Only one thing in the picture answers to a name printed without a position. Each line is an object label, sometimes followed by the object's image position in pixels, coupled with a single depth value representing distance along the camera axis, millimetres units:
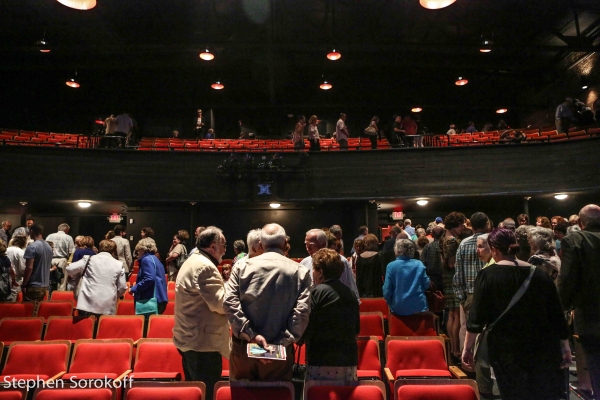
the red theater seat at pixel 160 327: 4395
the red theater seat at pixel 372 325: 4371
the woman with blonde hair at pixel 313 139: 11514
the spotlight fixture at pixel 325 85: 14734
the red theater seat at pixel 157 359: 3627
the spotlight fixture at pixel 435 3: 7302
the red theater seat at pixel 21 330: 4508
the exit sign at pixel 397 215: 13258
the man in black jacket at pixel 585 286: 2920
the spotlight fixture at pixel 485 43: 12469
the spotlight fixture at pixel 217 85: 14602
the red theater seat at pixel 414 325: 4266
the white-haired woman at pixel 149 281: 4688
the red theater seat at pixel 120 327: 4438
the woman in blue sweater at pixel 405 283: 4219
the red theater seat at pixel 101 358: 3646
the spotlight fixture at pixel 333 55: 12688
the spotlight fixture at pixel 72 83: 14406
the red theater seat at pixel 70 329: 4469
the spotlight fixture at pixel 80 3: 6770
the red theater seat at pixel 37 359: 3623
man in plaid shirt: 4023
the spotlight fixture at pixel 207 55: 12675
